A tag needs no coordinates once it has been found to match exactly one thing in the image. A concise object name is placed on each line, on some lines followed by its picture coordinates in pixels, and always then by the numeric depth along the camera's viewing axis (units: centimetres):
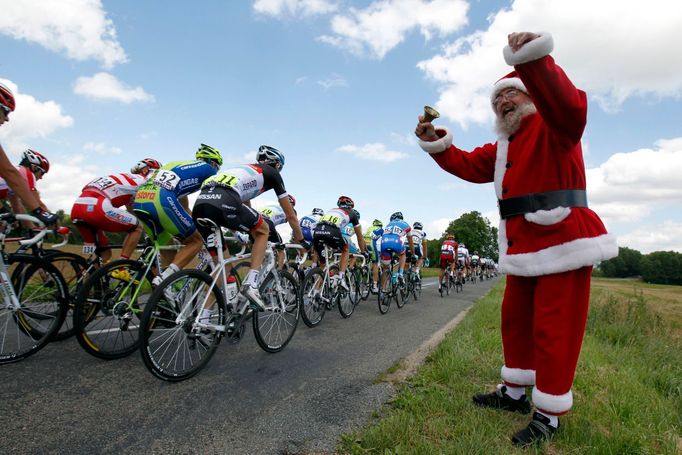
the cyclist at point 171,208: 408
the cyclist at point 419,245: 1141
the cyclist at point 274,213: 779
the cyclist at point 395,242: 933
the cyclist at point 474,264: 3062
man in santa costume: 210
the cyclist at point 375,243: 984
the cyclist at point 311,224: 879
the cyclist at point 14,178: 310
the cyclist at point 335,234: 727
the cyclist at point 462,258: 2002
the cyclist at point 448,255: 1456
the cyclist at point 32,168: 522
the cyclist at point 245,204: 377
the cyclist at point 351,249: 924
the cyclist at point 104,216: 468
